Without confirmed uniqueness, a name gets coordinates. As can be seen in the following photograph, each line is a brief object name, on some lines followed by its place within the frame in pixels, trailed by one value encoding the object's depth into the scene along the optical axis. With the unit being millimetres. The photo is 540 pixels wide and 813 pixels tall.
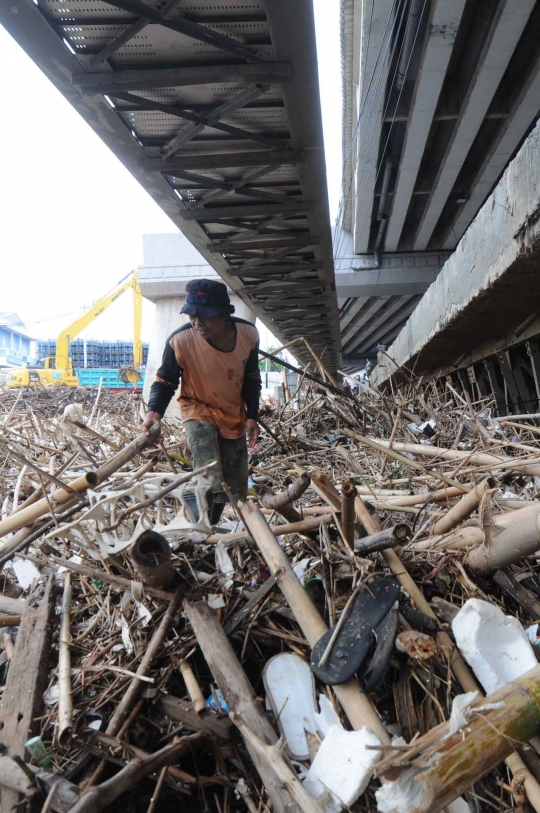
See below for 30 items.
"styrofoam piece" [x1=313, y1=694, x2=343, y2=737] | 1874
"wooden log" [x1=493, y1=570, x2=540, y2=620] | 2318
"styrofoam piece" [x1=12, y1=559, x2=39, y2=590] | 3162
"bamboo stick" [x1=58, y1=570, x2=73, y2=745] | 1925
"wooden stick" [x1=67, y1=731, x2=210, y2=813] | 1617
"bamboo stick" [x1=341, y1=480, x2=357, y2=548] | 2031
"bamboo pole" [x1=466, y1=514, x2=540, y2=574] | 1974
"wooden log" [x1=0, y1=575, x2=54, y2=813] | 1971
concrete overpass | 6645
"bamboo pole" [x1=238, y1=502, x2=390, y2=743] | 1742
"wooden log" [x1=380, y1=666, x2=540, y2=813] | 1265
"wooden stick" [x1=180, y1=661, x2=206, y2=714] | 1959
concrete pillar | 13398
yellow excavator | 21562
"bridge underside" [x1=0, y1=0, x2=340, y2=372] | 4164
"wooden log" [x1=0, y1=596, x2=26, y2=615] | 2725
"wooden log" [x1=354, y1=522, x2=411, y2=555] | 2186
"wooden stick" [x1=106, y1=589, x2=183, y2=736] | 1973
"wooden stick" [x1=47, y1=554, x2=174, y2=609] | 2514
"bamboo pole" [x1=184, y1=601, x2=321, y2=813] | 1551
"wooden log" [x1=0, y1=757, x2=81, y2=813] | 1695
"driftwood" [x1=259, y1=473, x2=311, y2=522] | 2182
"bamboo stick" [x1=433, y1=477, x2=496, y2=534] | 2243
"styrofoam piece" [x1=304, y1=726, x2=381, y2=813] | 1534
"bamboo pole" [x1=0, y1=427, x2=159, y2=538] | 2670
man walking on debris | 4016
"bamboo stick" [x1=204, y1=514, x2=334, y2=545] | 2611
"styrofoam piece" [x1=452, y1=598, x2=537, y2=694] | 1926
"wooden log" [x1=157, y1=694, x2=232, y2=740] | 1934
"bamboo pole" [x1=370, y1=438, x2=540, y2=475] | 2818
